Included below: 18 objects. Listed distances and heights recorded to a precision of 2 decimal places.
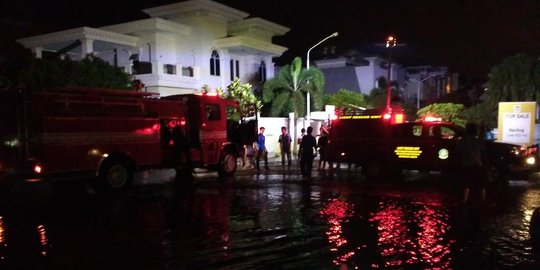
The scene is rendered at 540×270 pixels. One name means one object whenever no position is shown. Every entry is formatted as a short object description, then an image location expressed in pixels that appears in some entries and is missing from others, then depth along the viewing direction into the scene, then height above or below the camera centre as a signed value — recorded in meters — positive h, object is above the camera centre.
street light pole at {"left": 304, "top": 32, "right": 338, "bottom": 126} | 29.67 +0.23
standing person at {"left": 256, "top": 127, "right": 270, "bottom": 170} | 19.16 -1.21
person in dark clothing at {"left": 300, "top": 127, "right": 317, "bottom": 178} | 15.59 -1.12
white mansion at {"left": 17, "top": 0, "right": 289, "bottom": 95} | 26.92 +4.00
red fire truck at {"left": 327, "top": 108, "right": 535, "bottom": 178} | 14.35 -1.03
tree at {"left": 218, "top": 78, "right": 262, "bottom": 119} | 27.70 +1.20
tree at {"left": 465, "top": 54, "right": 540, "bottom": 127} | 30.48 +1.67
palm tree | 29.92 +1.69
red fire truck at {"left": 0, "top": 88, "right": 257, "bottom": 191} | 11.30 -0.46
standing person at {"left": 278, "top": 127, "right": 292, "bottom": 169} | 19.70 -1.18
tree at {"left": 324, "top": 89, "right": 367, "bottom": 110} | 37.81 +1.09
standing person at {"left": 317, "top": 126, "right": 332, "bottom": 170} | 17.24 -1.12
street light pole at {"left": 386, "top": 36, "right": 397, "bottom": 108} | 24.56 +3.53
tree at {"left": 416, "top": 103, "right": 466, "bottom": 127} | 32.16 +0.10
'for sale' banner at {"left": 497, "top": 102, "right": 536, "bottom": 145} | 20.30 -0.41
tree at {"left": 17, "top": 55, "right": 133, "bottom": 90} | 17.28 +1.54
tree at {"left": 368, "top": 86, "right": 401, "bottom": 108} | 43.25 +1.31
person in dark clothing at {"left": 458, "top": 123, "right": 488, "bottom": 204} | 9.53 -0.89
